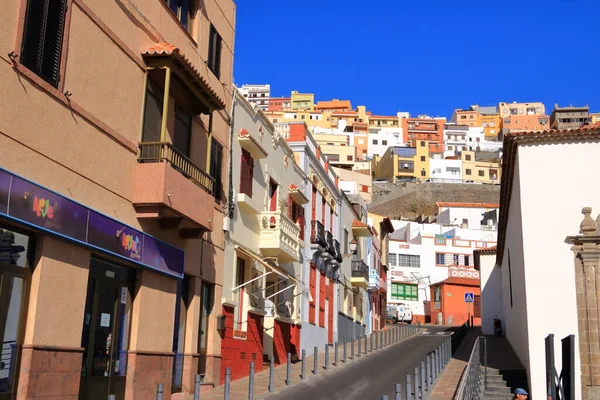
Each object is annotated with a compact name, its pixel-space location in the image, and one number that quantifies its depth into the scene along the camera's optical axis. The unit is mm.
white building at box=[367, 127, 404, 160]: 126562
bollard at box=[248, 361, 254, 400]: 15008
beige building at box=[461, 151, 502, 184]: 113888
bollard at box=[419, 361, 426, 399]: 15123
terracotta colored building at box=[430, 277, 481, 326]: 53000
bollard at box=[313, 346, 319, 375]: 20466
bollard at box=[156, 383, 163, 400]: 11052
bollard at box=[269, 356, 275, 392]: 16703
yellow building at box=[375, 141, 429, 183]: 113250
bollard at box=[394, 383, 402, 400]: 11602
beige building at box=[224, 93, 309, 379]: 18750
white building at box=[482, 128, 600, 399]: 16156
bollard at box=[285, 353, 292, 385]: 18016
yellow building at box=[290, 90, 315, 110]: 142625
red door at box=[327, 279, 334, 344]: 31194
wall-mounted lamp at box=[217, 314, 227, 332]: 17141
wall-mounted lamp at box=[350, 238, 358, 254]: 30859
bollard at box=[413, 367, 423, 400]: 14024
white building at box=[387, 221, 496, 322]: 61438
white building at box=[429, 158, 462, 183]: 114312
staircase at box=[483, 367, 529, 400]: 17467
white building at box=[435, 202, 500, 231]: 80331
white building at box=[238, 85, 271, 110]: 158888
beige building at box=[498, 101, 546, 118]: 154750
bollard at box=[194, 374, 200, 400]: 12711
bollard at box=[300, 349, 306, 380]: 19219
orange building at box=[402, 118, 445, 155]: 131250
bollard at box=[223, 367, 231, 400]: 14051
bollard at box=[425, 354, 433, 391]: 17688
